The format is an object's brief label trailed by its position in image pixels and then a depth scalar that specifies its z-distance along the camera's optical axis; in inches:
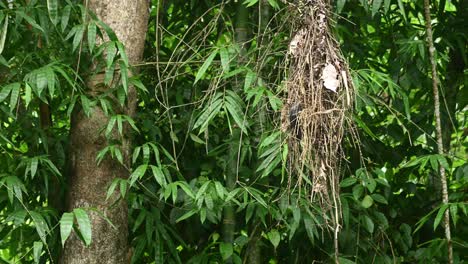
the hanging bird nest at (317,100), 186.5
